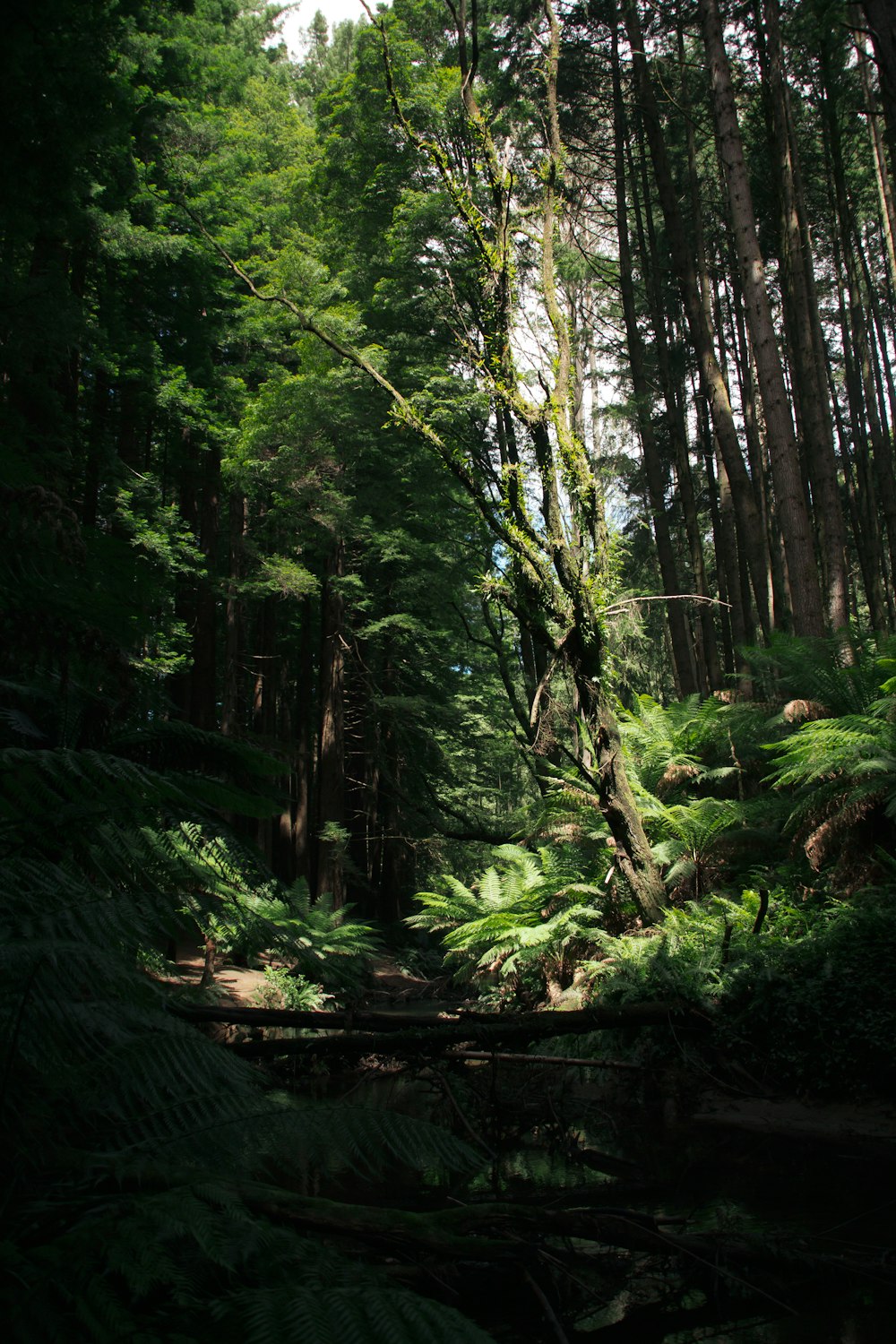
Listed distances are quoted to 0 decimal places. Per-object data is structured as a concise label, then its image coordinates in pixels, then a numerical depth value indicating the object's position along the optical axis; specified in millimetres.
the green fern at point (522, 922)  7711
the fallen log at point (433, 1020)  3807
